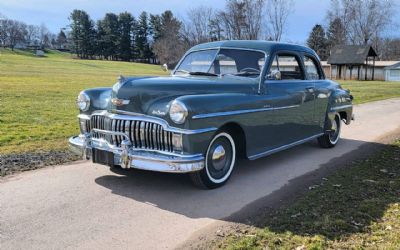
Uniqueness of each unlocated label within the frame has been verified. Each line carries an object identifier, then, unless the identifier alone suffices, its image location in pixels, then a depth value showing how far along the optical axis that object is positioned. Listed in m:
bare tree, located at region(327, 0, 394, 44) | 75.88
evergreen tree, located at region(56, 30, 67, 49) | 149.00
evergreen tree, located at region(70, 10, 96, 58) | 110.38
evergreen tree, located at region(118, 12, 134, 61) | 105.00
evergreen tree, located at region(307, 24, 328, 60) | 90.75
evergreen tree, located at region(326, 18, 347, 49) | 79.75
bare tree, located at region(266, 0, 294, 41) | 50.22
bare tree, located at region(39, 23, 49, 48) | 148.38
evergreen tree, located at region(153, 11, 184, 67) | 77.19
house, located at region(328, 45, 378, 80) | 64.44
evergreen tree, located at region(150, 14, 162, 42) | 103.80
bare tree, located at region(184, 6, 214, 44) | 72.38
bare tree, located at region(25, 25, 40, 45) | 145.39
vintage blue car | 4.90
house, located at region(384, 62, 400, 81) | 62.78
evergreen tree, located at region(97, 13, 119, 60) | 106.62
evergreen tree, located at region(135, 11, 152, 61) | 103.38
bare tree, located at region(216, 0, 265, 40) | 48.75
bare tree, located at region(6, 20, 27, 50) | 126.45
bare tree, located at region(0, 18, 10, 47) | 124.06
